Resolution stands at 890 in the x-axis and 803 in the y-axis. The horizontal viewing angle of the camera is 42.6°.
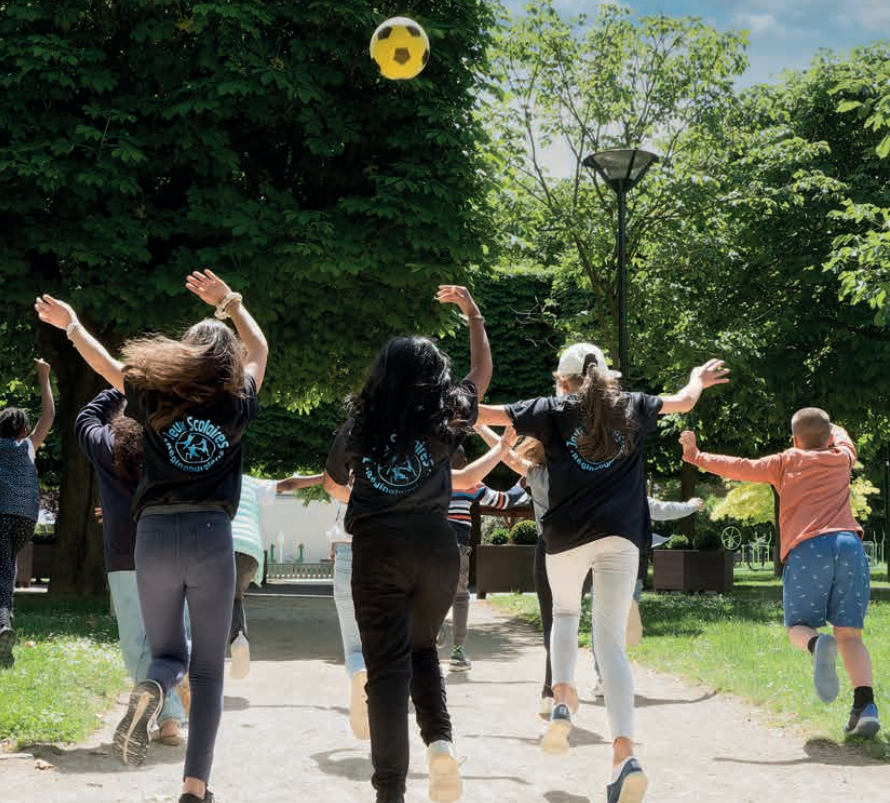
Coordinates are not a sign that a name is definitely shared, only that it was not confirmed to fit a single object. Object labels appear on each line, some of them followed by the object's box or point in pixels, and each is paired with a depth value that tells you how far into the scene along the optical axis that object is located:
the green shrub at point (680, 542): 22.08
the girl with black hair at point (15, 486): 8.54
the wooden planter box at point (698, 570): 21.67
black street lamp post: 15.12
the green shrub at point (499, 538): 22.25
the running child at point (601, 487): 5.08
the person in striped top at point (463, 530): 8.66
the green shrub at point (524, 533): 21.39
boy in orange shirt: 6.52
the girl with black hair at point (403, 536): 4.21
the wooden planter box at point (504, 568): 21.44
